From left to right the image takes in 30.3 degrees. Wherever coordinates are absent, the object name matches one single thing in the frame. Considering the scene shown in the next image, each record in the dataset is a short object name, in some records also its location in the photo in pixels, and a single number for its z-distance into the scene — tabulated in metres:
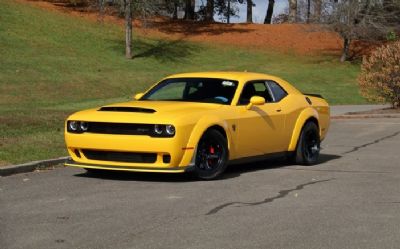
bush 25.73
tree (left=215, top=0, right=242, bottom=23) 60.75
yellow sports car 9.25
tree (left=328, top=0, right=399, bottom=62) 39.53
